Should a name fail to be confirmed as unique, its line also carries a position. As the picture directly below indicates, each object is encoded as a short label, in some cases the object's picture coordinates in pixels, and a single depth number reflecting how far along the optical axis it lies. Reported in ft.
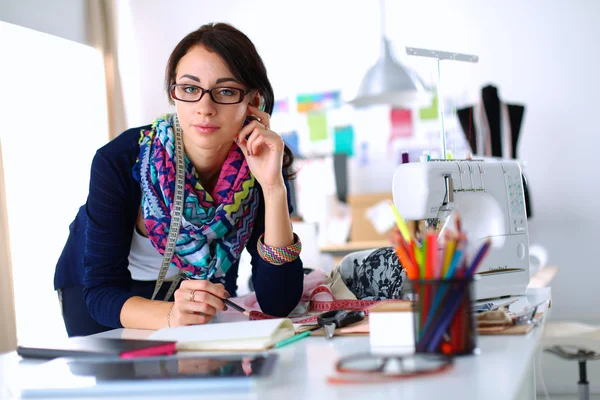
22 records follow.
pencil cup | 3.01
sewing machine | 4.95
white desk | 2.60
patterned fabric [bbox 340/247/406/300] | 5.06
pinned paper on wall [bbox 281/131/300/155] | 16.58
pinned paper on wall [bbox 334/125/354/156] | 16.20
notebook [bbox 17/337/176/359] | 3.30
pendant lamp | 12.53
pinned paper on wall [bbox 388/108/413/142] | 15.84
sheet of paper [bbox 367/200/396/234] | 14.62
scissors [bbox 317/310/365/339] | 4.09
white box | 3.39
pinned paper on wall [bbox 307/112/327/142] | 16.42
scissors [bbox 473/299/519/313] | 4.53
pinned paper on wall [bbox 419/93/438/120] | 15.75
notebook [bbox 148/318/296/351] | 3.52
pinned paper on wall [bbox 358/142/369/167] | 16.07
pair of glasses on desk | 2.84
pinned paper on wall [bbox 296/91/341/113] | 16.30
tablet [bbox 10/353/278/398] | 2.67
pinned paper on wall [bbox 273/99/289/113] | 16.56
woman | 5.09
